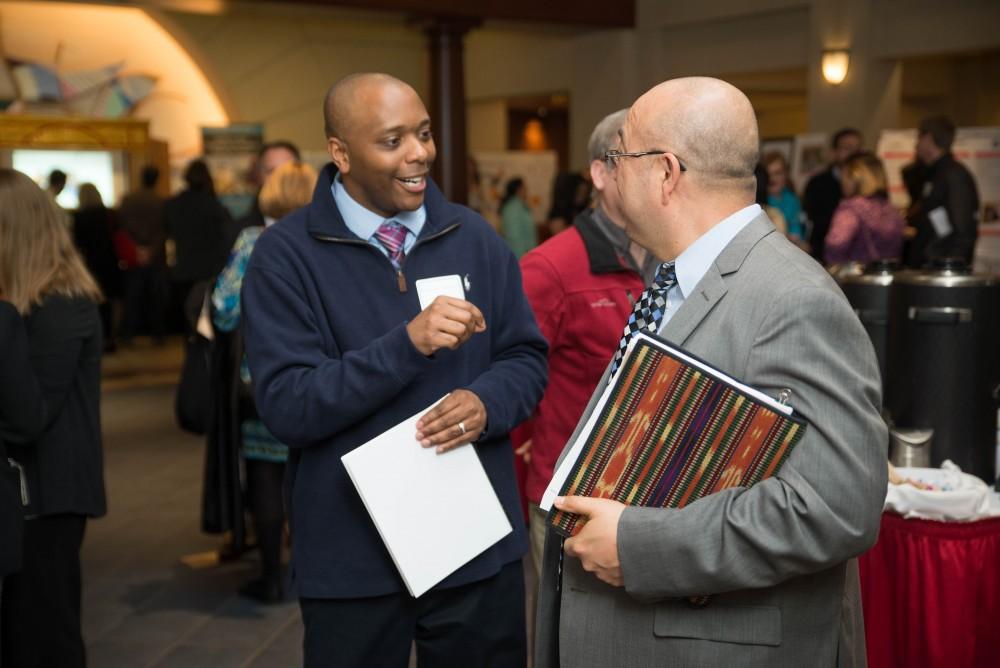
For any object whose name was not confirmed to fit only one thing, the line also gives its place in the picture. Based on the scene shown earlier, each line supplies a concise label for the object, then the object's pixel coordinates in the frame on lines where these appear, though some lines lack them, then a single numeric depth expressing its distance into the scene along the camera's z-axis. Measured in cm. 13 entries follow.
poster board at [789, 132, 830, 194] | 983
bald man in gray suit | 129
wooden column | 1056
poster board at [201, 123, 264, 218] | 1150
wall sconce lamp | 1011
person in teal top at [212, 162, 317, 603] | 359
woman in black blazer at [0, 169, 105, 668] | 255
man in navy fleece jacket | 185
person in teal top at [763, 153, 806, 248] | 816
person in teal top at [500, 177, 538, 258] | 942
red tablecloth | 234
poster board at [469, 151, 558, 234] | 1172
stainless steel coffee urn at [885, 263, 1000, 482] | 250
